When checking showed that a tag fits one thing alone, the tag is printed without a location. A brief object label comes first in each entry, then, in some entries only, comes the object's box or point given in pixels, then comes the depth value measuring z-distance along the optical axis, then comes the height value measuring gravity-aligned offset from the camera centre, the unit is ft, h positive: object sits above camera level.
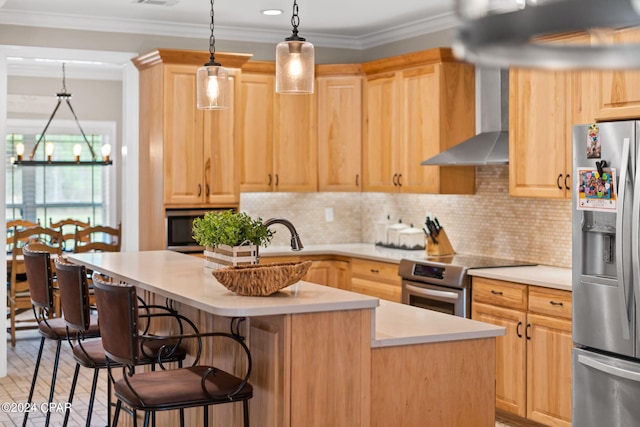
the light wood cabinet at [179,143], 19.71 +1.33
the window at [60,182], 29.96 +0.56
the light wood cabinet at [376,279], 18.90 -1.99
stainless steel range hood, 17.53 +1.51
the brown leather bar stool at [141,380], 9.03 -2.16
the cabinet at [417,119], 19.08 +1.89
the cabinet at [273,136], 21.17 +1.60
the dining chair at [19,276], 22.34 -2.24
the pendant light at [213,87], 12.77 +1.72
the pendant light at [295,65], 10.96 +1.77
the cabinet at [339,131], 21.83 +1.77
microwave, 19.90 -0.80
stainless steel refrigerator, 12.31 -1.22
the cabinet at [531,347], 14.34 -2.76
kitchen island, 8.99 -1.90
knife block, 19.06 -1.16
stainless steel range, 16.44 -1.76
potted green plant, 11.43 -0.57
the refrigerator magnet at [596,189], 12.75 +0.12
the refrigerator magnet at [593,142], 13.07 +0.88
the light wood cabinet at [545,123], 14.73 +1.40
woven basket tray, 9.41 -0.94
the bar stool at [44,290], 12.89 -1.51
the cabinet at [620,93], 13.19 +1.73
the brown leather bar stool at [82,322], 11.11 -1.74
